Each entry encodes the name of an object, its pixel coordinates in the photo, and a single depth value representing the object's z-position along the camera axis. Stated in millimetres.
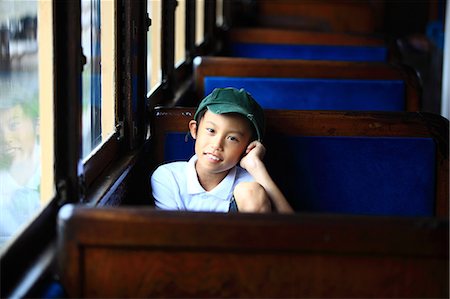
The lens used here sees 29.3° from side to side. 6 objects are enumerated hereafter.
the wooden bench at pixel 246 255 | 1354
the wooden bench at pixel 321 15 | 7945
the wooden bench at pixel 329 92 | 3354
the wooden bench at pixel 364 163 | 2400
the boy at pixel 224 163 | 2129
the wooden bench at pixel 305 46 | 4938
